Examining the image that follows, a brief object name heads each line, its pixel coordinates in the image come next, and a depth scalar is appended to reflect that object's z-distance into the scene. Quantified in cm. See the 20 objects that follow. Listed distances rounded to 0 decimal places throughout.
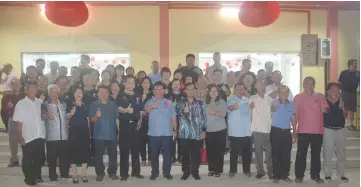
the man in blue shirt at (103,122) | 502
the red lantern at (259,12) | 538
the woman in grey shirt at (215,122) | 518
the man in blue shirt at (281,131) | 510
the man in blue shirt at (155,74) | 650
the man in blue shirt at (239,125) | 523
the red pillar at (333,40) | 897
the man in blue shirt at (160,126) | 514
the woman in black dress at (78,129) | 495
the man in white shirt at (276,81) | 602
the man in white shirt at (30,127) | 486
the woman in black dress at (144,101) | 533
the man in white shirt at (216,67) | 674
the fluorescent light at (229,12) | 881
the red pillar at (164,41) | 865
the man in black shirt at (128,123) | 507
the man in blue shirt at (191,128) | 514
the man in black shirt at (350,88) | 732
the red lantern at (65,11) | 520
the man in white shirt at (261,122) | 517
